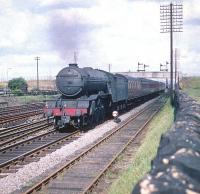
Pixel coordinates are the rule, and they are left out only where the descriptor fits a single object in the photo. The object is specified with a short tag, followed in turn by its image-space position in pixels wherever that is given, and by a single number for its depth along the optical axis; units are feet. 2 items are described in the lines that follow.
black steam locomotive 72.64
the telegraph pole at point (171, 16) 139.92
